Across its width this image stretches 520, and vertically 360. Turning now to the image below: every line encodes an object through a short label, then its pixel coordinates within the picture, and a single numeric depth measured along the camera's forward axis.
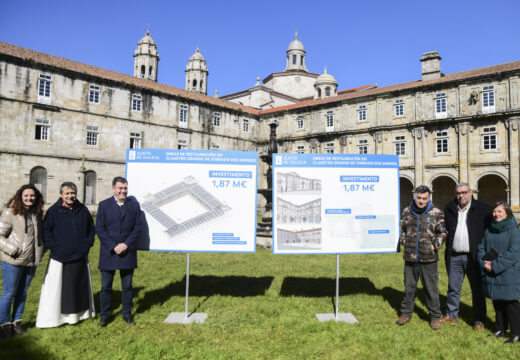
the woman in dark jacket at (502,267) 4.45
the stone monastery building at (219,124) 21.72
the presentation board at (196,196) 5.56
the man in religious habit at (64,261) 4.67
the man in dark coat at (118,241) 4.87
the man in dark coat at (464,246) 4.96
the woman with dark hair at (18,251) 4.37
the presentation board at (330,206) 5.58
